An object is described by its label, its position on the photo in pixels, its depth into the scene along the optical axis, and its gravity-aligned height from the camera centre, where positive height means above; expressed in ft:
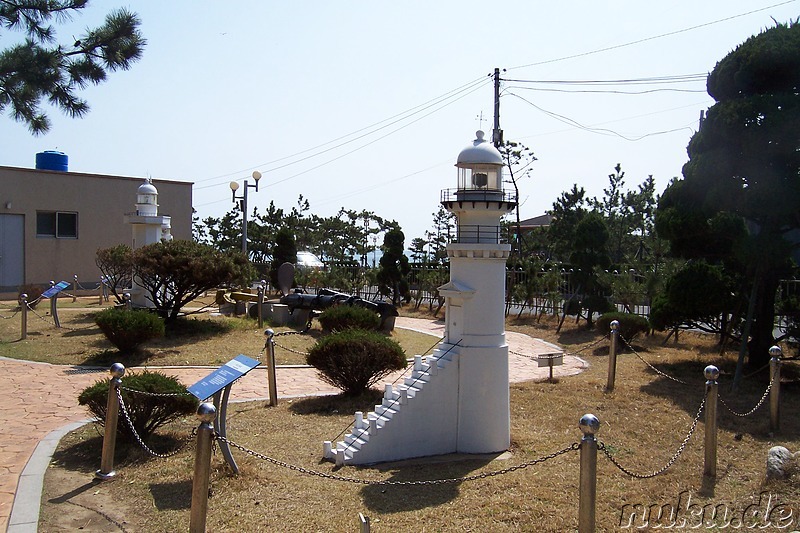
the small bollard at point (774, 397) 29.25 -5.85
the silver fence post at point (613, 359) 38.60 -5.65
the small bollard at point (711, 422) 23.45 -5.54
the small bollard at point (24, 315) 51.29 -5.18
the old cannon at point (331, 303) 59.31 -4.27
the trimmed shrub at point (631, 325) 53.62 -5.07
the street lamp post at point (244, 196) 78.59 +6.86
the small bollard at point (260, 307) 58.44 -4.67
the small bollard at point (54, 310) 57.23 -5.14
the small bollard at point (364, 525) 14.44 -5.75
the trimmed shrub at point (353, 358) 34.71 -5.29
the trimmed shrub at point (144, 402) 25.61 -5.74
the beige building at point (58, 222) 92.79 +3.90
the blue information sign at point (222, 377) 21.66 -4.17
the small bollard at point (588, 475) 16.34 -5.18
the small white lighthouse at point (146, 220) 65.10 +2.98
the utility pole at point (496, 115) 78.33 +16.62
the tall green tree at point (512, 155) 93.76 +14.46
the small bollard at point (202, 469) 17.22 -5.59
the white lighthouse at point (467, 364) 26.66 -4.36
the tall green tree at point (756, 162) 37.63 +5.83
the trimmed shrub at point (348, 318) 51.13 -4.79
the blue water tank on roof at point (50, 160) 107.24 +14.06
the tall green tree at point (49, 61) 25.66 +7.33
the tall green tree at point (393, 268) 84.84 -1.51
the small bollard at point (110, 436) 23.18 -6.36
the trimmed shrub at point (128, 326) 43.75 -4.92
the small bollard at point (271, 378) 34.11 -6.26
